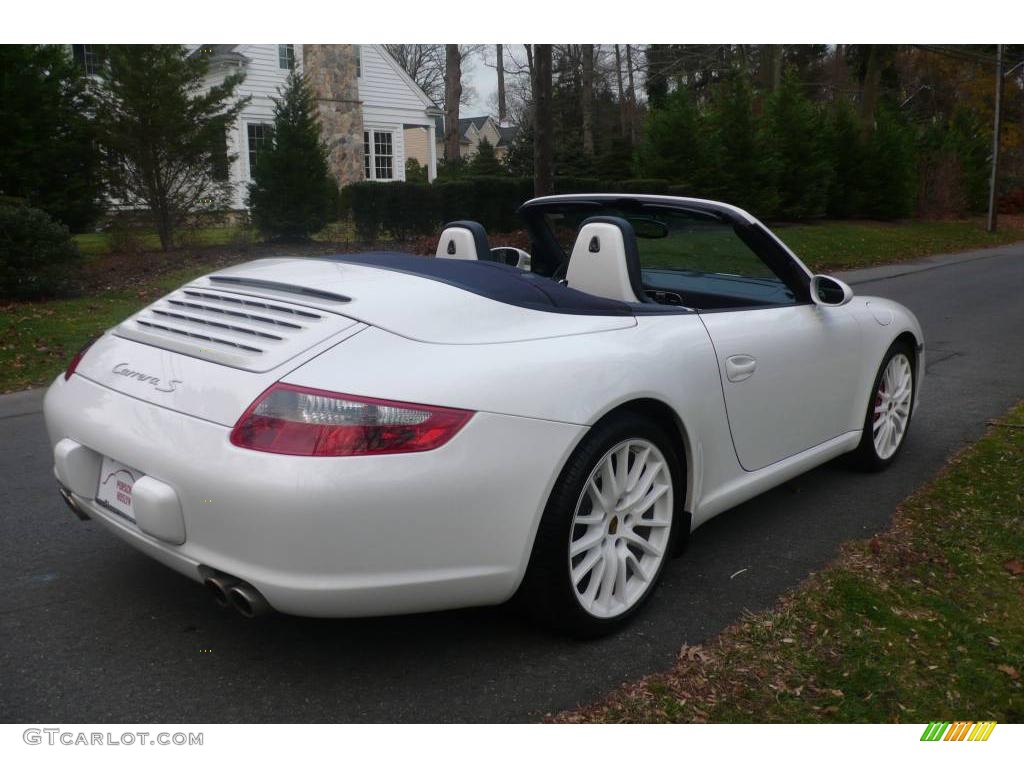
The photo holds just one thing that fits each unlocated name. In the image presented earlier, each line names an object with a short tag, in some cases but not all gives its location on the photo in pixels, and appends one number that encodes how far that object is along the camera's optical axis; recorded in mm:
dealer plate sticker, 2826
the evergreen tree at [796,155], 27047
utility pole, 29000
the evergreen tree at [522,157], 35469
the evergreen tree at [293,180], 15930
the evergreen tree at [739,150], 25141
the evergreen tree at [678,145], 24719
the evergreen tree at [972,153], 36312
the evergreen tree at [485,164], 32688
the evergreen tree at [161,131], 14484
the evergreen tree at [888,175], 30219
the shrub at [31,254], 10531
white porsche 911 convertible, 2520
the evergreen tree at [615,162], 31453
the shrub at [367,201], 16359
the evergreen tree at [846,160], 29703
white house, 26516
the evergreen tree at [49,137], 13977
